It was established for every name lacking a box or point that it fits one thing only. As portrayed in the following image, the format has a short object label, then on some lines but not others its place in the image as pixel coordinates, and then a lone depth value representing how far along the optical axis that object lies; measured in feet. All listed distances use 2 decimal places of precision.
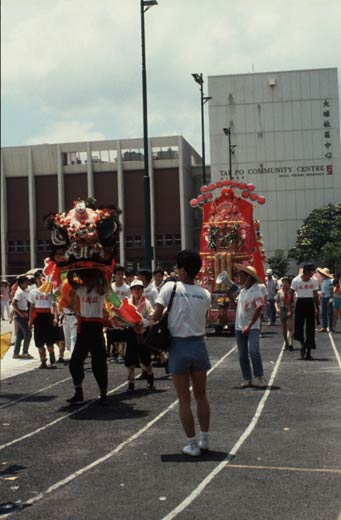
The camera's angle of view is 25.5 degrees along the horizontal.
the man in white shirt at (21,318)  53.11
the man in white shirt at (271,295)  81.76
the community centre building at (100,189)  235.20
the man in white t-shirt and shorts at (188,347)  23.90
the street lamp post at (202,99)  123.34
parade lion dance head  33.96
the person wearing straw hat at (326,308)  71.10
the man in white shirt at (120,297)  38.61
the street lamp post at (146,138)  76.13
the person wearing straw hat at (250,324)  36.86
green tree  217.56
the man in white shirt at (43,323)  47.70
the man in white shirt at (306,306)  48.52
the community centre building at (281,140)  247.50
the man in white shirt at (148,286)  44.33
